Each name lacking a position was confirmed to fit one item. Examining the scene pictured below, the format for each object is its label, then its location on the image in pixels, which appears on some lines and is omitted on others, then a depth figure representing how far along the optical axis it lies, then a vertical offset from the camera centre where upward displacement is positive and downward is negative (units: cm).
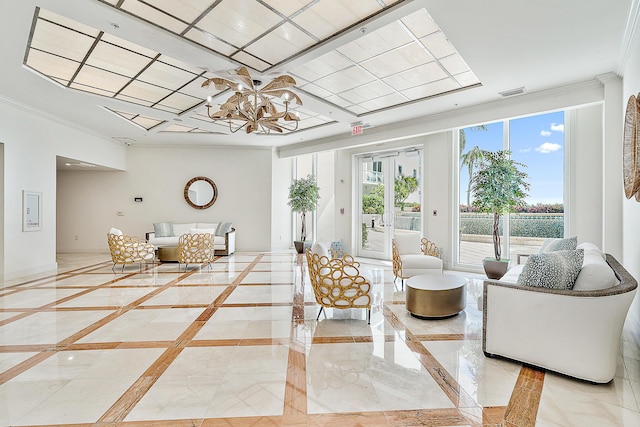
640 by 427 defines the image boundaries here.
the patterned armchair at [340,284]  343 -77
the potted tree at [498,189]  552 +47
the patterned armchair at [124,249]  645 -71
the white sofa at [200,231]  806 -62
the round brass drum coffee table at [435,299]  357 -97
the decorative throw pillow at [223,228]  892 -39
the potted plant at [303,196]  905 +54
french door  765 +42
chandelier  399 +162
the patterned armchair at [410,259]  496 -71
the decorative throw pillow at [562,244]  363 -36
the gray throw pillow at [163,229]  854 -40
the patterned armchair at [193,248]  652 -70
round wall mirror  951 +69
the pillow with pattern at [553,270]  238 -42
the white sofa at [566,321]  216 -80
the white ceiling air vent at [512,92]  490 +197
